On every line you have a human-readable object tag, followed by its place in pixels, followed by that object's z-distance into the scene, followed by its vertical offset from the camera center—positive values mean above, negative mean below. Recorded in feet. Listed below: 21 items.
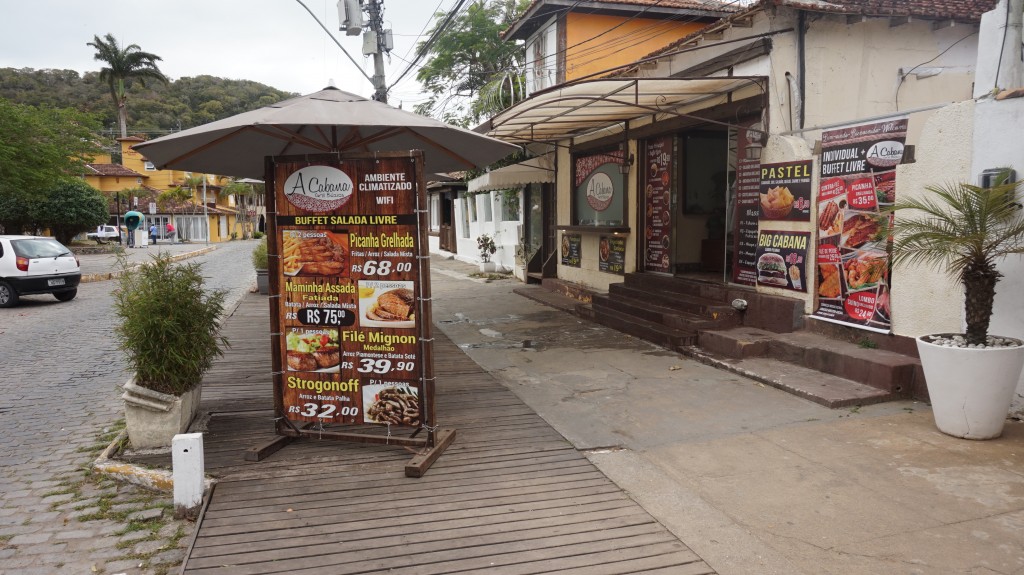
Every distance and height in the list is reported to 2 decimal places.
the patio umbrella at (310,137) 14.88 +2.36
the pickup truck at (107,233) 136.87 -0.62
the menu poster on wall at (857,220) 21.15 +0.03
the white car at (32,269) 46.32 -2.70
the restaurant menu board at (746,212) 27.17 +0.43
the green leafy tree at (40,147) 61.16 +8.50
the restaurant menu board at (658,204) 34.32 +1.00
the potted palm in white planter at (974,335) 16.10 -2.87
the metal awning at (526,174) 49.19 +3.79
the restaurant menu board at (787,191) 24.44 +1.16
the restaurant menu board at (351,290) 15.37 -1.48
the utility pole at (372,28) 51.70 +15.64
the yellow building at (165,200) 179.01 +9.12
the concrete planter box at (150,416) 16.14 -4.57
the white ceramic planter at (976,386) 16.02 -4.05
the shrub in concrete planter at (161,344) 16.26 -2.89
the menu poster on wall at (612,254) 38.88 -1.83
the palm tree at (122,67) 184.44 +45.72
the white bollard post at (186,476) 13.21 -4.90
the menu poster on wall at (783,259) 24.89 -1.44
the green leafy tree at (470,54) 76.38 +20.14
